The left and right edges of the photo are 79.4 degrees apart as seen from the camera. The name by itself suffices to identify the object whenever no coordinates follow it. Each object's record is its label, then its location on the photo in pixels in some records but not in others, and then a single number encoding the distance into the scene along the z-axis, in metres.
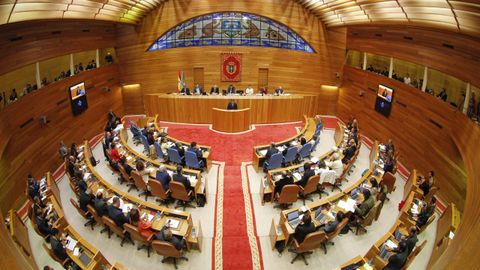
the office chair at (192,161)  8.92
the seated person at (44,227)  6.08
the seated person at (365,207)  6.70
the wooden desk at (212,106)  13.20
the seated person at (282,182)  7.44
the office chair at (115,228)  6.08
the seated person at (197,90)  14.26
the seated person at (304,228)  5.71
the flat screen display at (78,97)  10.99
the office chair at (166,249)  5.44
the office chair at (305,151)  9.82
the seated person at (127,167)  8.20
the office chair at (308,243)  5.68
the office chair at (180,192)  7.23
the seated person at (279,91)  14.62
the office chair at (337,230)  6.12
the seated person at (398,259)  5.05
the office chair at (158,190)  7.39
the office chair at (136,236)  5.88
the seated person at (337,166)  8.52
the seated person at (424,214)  6.37
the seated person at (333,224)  6.07
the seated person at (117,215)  6.14
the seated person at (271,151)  9.15
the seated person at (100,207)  6.39
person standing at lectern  12.87
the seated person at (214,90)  14.53
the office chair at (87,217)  6.78
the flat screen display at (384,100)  11.44
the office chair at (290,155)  9.38
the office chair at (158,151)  9.74
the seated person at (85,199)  6.75
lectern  12.39
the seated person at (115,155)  9.00
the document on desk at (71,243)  5.47
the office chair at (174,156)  9.26
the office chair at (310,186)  7.70
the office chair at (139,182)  7.75
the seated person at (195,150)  9.16
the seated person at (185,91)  13.97
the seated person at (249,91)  14.63
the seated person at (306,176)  7.73
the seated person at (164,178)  7.52
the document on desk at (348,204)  6.81
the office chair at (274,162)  8.96
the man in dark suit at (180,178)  7.35
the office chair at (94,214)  6.52
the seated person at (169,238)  5.57
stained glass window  14.55
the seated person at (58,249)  5.18
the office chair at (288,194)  7.17
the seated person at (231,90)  14.57
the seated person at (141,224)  5.98
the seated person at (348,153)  9.31
